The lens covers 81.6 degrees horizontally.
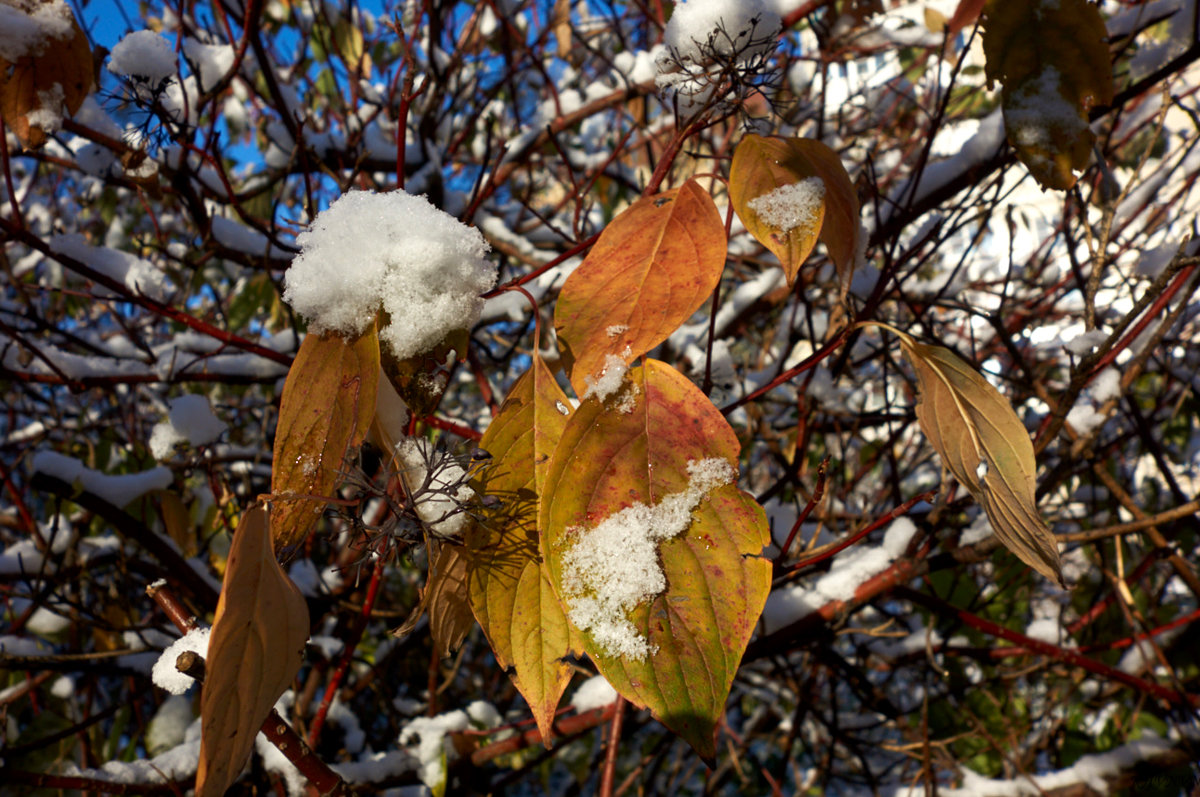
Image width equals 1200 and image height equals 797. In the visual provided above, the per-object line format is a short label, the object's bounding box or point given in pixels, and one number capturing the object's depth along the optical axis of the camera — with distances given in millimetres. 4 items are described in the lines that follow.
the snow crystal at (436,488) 464
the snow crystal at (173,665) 494
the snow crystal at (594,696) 1083
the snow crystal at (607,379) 425
